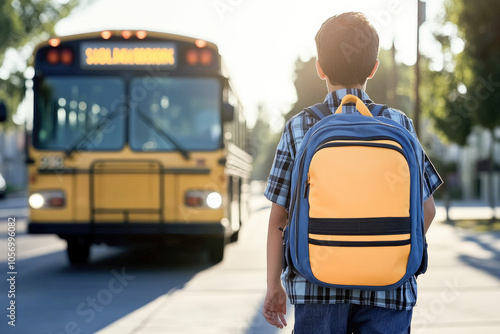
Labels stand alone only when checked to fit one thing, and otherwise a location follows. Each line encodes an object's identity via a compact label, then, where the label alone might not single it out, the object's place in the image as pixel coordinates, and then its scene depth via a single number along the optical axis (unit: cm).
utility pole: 2044
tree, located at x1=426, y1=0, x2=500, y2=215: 1988
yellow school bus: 944
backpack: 204
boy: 214
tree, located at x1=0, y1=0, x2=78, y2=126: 3209
